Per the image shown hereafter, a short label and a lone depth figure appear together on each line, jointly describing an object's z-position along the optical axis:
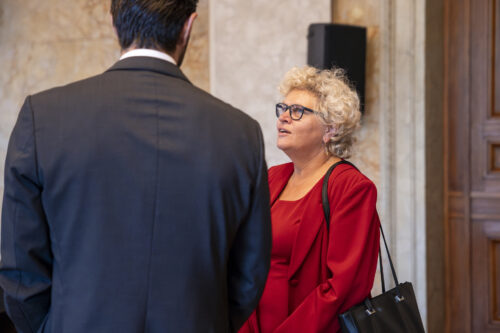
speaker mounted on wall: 6.90
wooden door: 7.45
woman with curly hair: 4.33
